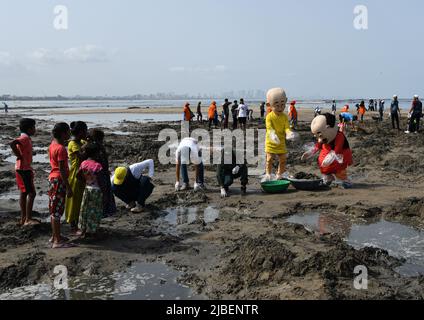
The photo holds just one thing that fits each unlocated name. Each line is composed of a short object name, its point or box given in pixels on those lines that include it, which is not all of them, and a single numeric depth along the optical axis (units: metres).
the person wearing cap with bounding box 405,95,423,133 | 17.05
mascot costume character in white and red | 8.80
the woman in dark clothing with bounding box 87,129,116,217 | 6.22
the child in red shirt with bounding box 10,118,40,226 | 6.29
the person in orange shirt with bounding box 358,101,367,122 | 26.07
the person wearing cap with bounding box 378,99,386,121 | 29.50
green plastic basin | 8.68
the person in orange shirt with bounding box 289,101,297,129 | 23.29
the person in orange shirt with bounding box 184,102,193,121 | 23.31
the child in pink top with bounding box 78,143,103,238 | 5.76
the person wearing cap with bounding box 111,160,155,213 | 7.21
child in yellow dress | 5.94
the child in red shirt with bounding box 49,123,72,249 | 5.51
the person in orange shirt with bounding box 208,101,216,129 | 23.89
